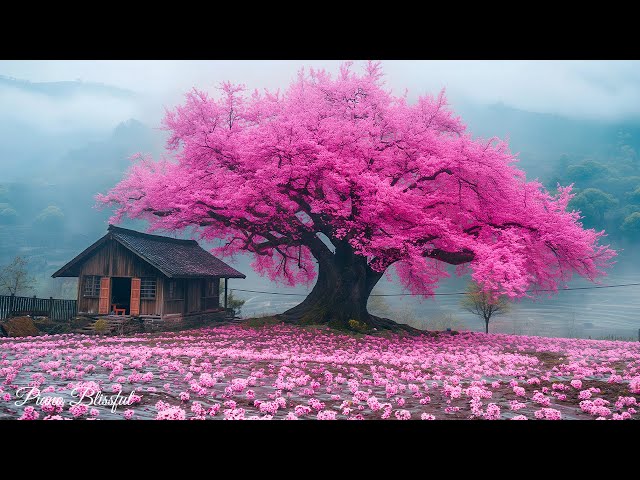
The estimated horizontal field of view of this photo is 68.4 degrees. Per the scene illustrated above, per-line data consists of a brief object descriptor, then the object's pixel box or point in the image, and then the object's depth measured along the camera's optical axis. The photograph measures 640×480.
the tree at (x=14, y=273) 24.62
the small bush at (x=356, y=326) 17.69
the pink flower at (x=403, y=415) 5.89
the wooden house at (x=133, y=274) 19.23
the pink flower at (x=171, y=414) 5.40
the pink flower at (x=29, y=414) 5.22
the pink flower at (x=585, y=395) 7.04
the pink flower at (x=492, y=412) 6.06
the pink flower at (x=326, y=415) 5.75
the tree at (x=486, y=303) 25.22
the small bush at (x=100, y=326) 17.64
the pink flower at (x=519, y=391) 7.50
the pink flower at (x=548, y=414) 5.93
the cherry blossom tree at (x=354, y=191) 16.19
